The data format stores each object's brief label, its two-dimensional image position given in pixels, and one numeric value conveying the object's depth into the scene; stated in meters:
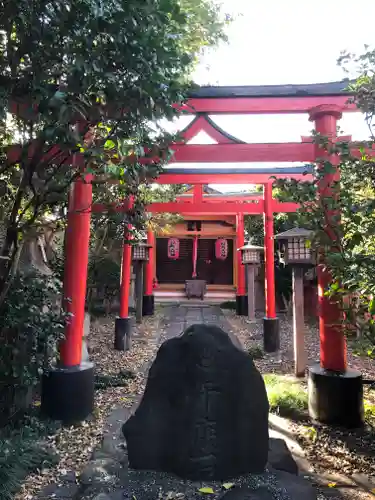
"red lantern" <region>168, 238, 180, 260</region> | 15.12
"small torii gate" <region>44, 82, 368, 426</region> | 3.85
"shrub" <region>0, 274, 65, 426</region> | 3.26
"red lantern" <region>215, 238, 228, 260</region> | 15.48
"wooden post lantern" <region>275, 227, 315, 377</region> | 5.47
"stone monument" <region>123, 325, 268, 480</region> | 2.55
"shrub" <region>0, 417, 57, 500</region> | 2.38
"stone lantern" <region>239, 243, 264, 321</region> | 9.73
